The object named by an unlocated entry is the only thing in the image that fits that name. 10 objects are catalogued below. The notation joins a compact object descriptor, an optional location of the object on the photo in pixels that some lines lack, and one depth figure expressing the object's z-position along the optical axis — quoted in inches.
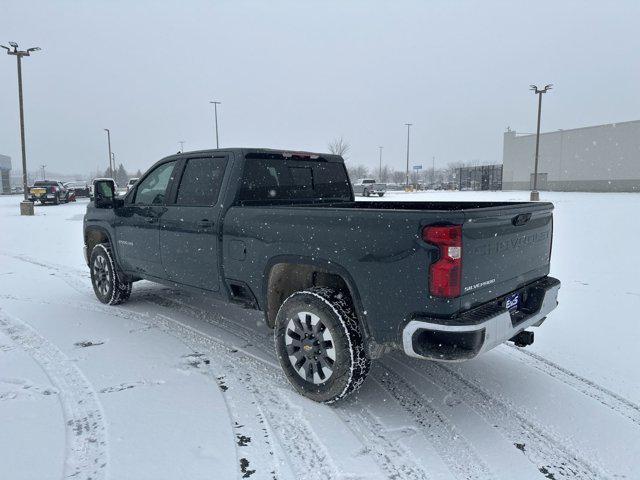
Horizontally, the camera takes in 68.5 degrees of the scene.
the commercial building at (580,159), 1964.8
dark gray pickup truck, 113.5
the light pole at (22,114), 789.9
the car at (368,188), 1587.1
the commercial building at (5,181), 2662.4
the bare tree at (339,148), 2610.7
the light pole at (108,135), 2194.9
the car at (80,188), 1541.0
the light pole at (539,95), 1144.9
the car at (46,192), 1106.7
